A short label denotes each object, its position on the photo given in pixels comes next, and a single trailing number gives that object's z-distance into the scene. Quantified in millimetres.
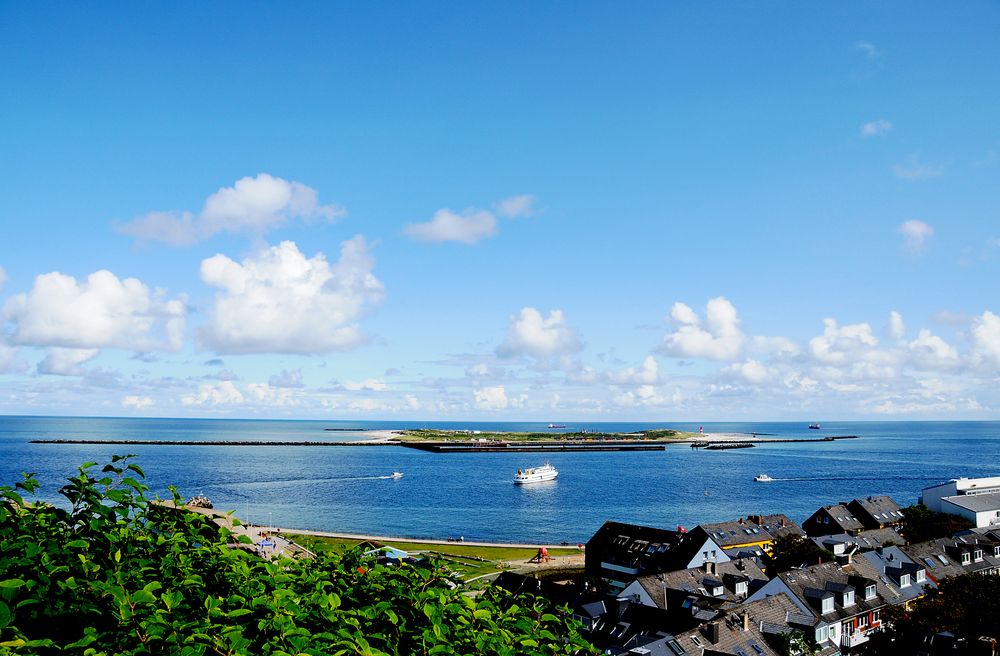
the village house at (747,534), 65062
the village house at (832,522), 80312
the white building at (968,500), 83688
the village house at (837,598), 44094
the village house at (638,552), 63094
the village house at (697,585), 47312
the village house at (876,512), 82562
